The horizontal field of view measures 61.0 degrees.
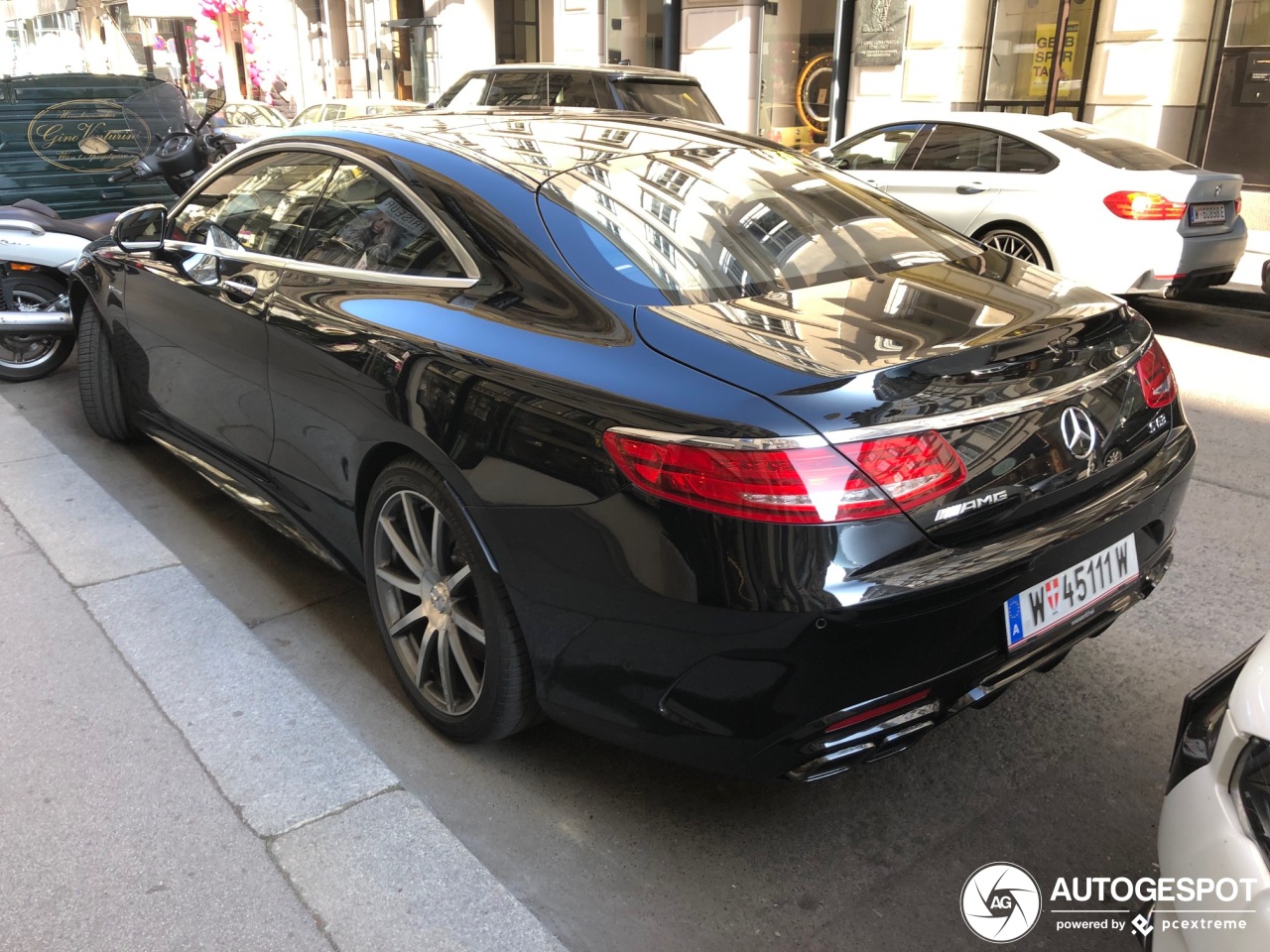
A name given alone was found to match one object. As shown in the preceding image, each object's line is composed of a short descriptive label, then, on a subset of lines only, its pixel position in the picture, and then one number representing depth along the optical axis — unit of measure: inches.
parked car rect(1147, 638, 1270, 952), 59.4
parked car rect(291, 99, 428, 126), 448.1
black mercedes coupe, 81.7
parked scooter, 241.0
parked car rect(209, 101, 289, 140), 638.5
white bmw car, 303.4
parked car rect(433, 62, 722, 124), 378.0
